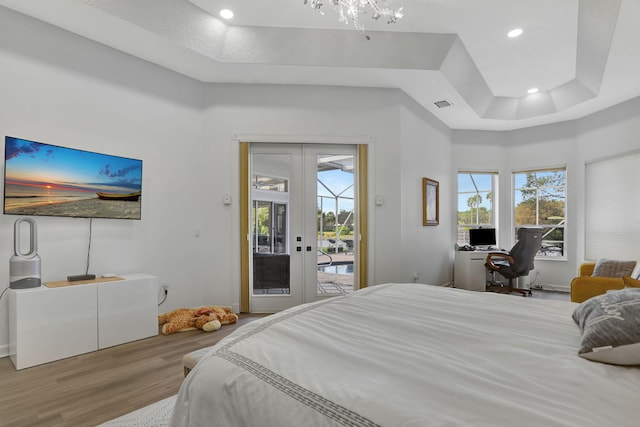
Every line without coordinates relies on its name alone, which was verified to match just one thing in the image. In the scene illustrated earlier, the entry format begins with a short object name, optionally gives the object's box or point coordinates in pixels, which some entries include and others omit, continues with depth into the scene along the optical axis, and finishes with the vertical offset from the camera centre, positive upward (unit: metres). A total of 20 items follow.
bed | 0.81 -0.46
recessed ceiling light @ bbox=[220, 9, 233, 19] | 3.28 +2.01
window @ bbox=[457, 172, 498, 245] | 6.11 +0.31
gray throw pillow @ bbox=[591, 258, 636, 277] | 3.46 -0.53
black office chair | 4.97 -0.58
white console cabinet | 2.58 -0.86
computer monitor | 5.82 -0.34
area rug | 1.82 -1.13
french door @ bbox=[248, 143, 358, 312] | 4.27 -0.15
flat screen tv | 2.82 +0.32
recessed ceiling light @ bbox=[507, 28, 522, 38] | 3.47 +1.94
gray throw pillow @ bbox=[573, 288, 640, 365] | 1.04 -0.38
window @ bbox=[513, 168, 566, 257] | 5.72 +0.24
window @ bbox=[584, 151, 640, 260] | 4.57 +0.16
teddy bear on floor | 3.42 -1.09
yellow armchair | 3.17 -0.66
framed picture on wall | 5.01 +0.25
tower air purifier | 2.69 -0.38
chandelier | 2.38 +1.94
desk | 5.40 -0.86
